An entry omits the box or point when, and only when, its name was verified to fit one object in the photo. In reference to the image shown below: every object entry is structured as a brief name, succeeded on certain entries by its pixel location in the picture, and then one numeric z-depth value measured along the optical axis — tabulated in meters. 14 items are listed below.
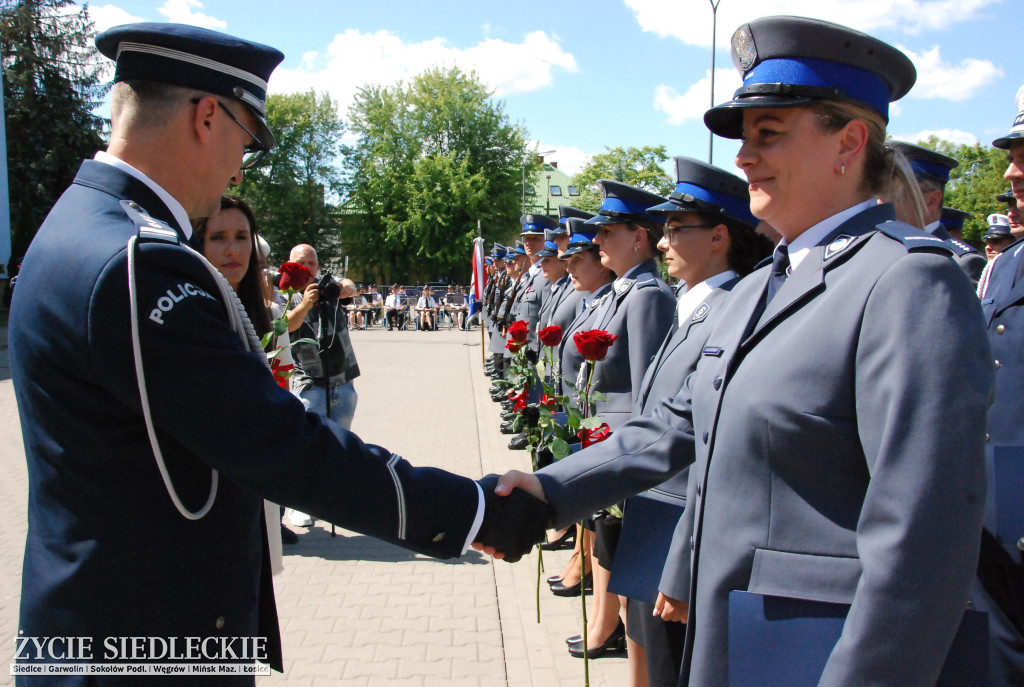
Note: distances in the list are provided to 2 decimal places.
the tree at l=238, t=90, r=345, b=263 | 50.28
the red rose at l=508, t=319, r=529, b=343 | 4.67
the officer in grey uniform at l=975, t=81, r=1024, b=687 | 2.55
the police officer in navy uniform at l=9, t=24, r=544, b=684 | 1.51
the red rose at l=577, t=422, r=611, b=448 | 2.74
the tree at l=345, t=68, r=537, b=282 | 45.97
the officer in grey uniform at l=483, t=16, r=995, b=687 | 1.33
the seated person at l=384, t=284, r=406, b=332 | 28.77
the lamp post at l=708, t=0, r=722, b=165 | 17.73
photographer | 5.64
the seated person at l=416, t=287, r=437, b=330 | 28.62
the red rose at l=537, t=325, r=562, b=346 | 3.99
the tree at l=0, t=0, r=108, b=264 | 31.17
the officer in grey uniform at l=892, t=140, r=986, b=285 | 3.81
